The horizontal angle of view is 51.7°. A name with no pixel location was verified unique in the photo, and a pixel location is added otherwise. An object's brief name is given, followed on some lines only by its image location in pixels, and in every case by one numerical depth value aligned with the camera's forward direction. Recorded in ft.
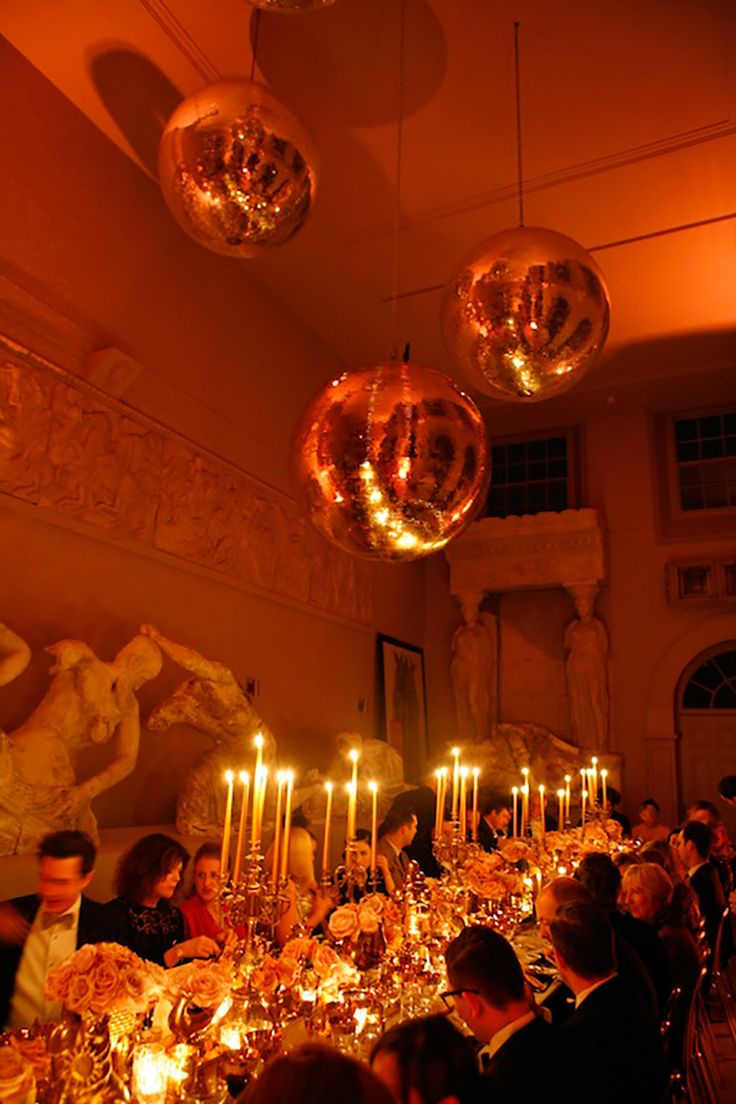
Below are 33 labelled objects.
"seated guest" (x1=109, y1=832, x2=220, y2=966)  11.27
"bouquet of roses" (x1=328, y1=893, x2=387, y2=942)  8.27
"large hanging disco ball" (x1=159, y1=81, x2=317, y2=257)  9.12
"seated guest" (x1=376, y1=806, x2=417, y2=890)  16.31
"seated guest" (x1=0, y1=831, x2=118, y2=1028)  8.89
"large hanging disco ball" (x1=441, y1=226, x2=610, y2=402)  9.52
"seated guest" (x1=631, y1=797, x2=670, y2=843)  26.89
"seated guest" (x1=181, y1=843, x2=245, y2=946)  12.60
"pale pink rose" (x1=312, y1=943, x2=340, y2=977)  7.56
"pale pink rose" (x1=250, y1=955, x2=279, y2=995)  6.96
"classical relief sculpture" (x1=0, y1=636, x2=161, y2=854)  14.23
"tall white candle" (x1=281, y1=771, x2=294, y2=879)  7.98
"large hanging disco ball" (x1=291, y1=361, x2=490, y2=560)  7.72
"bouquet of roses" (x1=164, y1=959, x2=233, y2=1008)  6.15
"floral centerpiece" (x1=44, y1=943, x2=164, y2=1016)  5.47
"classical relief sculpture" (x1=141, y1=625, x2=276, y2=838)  18.45
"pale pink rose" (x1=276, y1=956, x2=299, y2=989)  7.03
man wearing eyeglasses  6.30
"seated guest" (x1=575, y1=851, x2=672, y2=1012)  10.80
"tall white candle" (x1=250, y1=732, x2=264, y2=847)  7.45
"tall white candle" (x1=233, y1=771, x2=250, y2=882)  7.72
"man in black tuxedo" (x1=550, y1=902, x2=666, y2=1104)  7.54
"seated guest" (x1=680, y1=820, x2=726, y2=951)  16.74
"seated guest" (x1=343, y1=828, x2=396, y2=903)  14.19
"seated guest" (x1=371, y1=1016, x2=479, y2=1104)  4.82
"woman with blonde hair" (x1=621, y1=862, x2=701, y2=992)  11.76
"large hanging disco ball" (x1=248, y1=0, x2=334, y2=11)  7.77
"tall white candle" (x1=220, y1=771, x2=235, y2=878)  7.96
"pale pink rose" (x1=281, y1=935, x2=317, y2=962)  7.39
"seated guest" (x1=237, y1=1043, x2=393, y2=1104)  3.22
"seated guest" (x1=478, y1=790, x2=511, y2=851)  23.29
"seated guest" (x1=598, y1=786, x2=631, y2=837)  25.34
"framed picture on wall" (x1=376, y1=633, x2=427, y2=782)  33.30
